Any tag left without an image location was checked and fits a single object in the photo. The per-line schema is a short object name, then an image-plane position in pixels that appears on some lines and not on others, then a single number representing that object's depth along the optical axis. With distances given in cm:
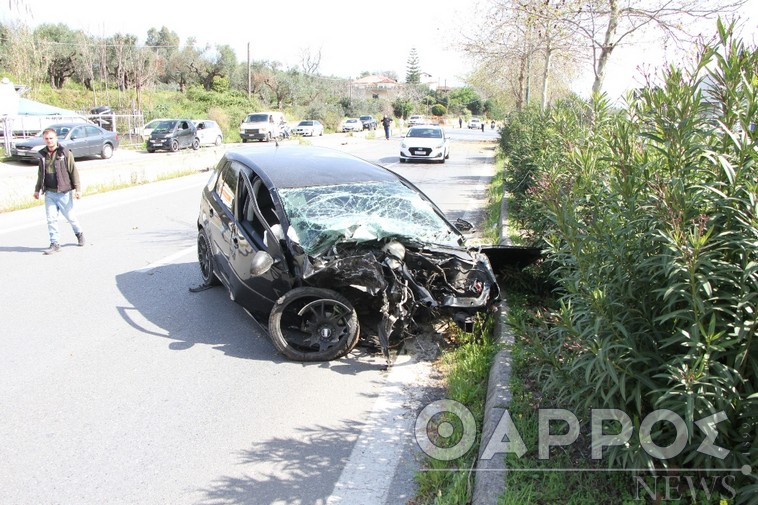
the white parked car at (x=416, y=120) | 6625
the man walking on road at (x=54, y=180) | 866
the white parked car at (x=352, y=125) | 5519
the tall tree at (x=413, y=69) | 12862
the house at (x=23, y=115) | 1947
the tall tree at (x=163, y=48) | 5601
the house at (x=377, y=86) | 10894
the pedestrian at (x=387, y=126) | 4137
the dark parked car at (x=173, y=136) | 2902
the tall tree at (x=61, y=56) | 4653
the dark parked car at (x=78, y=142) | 2169
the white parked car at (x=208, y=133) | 3291
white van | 3784
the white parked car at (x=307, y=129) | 4509
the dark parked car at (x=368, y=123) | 6016
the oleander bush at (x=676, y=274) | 245
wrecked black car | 498
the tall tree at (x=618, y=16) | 1130
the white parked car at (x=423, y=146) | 2431
